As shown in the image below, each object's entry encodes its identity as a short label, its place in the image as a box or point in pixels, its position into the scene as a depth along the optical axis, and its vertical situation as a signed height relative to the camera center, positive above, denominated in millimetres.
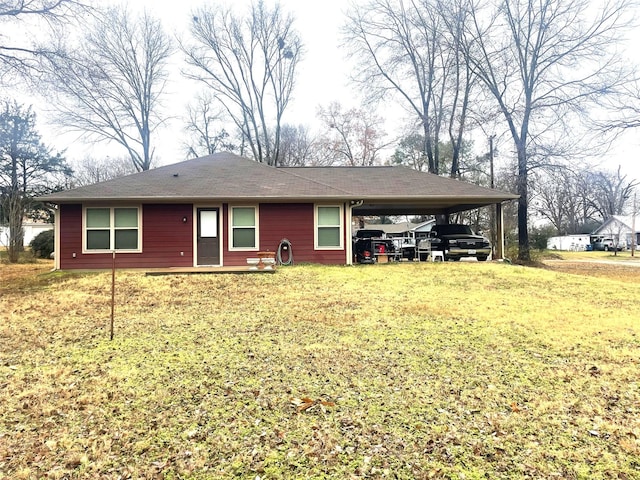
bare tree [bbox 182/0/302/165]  23547 +12300
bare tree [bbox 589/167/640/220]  48556 +6602
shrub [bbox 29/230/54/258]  18266 +294
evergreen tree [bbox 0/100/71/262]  24188 +6252
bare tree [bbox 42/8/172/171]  21375 +9787
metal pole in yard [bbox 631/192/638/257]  28808 +421
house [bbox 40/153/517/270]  11406 +971
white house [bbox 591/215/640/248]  39503 +1685
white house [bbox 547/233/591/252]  41219 +272
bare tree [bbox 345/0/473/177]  20219 +10454
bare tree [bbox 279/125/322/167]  31394 +8577
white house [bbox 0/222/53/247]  38775 +2513
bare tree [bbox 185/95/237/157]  27641 +8966
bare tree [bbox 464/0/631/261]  15641 +8545
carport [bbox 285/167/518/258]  12680 +1976
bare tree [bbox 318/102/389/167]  28938 +8780
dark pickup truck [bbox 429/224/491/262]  13727 -19
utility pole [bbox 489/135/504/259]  19378 +4815
